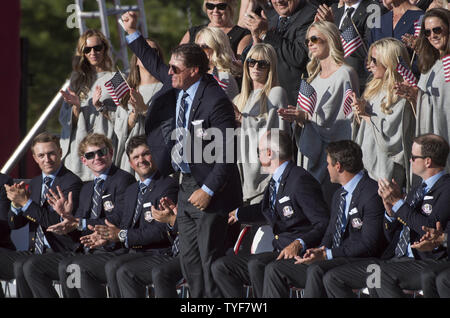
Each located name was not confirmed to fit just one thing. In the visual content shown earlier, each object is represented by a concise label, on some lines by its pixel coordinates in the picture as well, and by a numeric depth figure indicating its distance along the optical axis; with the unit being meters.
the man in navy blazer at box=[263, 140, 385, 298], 12.98
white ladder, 20.64
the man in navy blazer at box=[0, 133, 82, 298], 15.93
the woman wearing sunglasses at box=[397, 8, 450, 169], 13.92
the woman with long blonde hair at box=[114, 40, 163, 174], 17.24
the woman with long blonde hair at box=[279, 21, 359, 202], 15.20
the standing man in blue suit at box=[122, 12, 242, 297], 12.49
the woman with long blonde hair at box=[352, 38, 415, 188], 14.50
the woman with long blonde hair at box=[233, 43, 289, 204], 15.60
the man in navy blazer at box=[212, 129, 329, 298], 13.45
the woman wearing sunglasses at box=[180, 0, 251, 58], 17.50
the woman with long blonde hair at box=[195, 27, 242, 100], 16.44
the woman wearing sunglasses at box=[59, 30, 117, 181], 17.84
